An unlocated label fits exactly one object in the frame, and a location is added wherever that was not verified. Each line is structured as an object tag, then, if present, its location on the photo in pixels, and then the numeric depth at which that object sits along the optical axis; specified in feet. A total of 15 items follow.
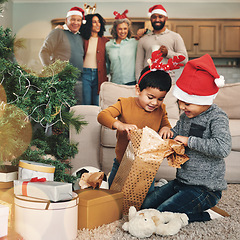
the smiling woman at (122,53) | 10.85
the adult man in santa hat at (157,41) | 10.67
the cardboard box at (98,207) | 4.04
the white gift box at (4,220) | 3.48
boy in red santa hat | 4.49
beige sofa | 7.22
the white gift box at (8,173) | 4.14
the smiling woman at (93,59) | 10.94
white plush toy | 3.85
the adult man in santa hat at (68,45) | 10.71
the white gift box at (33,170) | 3.94
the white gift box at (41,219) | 3.48
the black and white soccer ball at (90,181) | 4.64
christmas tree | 4.36
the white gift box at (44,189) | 3.52
